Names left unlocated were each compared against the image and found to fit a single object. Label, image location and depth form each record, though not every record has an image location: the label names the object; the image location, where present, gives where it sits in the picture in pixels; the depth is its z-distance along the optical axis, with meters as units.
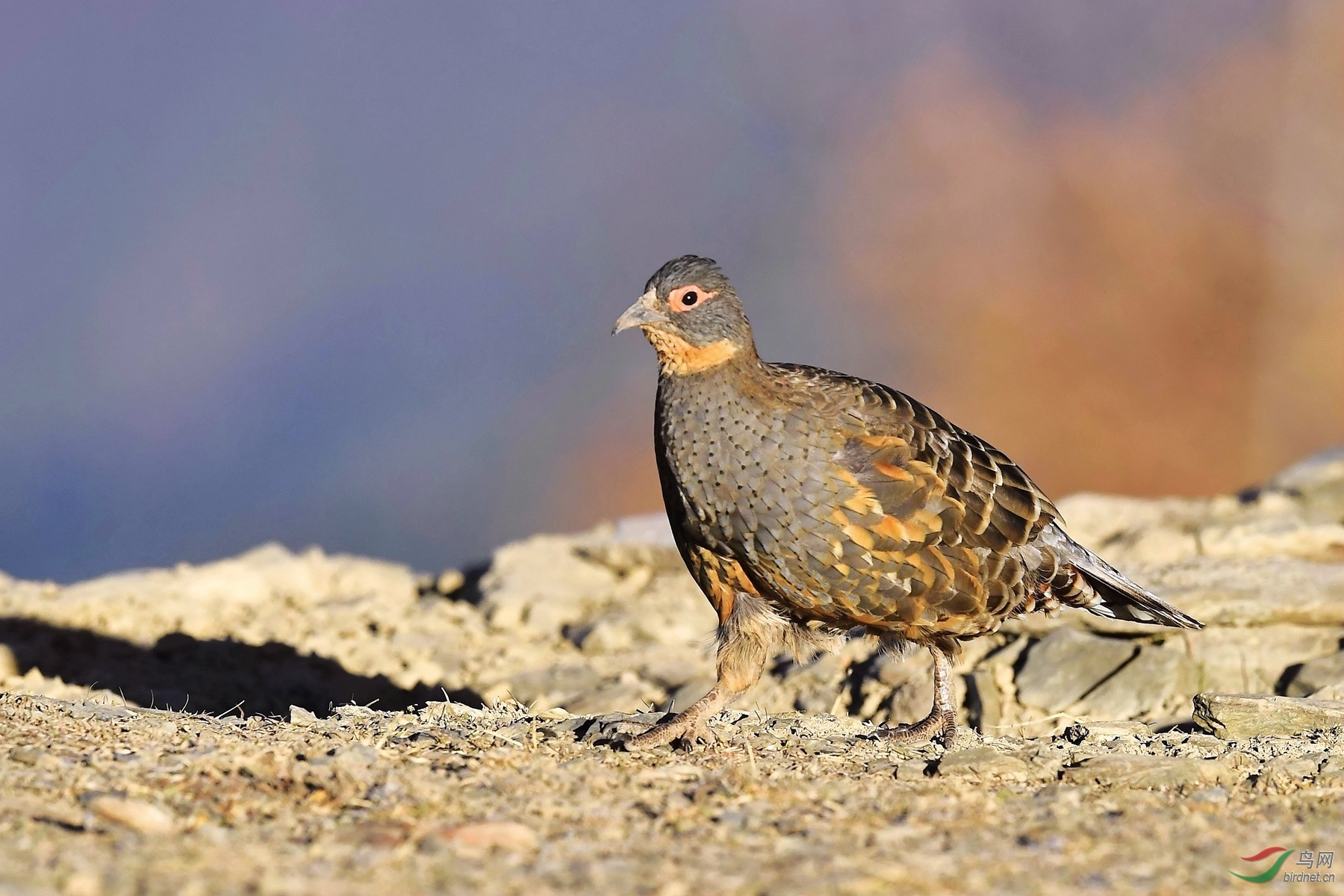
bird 11.87
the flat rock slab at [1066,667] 16.61
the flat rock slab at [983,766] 10.80
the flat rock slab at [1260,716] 13.13
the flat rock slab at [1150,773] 10.52
